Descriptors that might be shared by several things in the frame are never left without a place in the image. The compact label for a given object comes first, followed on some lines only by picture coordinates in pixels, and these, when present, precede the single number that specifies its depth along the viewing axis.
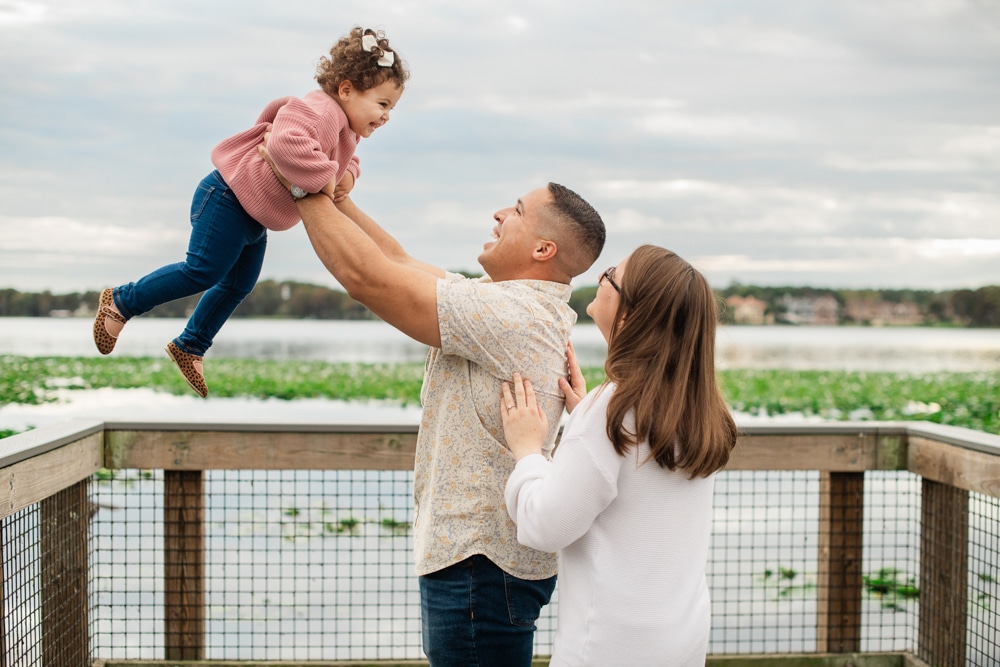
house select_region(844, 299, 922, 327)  30.21
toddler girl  1.73
